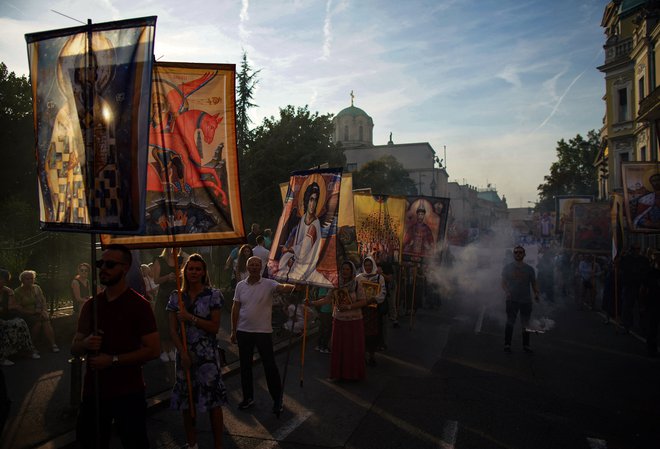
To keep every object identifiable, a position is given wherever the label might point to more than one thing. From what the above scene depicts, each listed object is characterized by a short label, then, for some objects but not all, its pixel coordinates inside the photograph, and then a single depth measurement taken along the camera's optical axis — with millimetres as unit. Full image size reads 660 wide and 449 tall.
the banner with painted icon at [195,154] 4922
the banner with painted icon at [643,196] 12509
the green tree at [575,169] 61406
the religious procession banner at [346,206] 9398
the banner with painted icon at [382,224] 13844
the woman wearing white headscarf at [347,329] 7945
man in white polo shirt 6398
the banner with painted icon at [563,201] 26644
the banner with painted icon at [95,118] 3768
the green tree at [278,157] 30344
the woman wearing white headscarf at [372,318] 9117
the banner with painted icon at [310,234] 7426
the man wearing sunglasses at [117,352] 3703
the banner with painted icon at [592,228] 17203
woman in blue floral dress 4879
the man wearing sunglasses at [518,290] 10395
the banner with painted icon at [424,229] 14453
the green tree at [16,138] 31141
